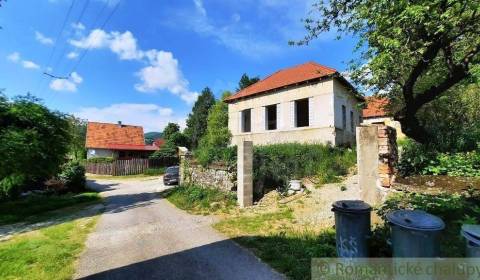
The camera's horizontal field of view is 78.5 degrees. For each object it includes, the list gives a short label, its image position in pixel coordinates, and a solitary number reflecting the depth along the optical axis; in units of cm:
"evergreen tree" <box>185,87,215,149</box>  5316
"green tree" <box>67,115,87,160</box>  4276
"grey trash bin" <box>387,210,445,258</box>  337
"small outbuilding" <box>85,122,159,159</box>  4053
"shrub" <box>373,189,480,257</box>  440
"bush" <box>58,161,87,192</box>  1964
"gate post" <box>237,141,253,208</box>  1083
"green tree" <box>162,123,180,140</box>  5546
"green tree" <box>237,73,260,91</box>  4509
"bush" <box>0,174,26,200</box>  1262
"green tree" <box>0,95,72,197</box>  1139
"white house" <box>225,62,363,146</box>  1755
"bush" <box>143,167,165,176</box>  3319
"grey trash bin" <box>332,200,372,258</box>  426
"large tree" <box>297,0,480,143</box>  641
